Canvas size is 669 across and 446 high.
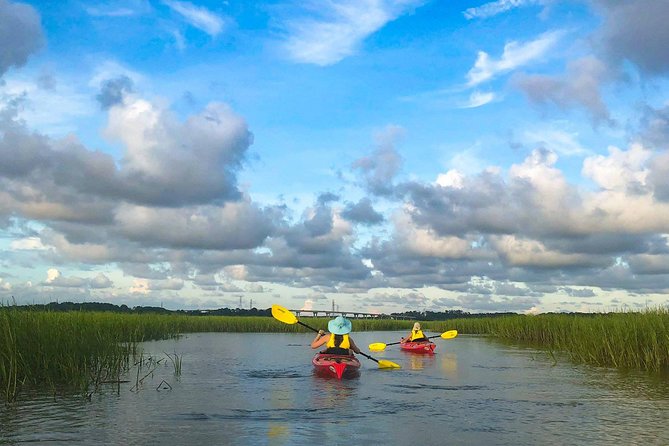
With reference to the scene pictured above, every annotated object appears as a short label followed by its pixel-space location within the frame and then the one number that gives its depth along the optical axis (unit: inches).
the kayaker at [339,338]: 649.6
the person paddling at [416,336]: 1059.3
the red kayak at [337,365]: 615.2
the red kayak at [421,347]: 1042.7
